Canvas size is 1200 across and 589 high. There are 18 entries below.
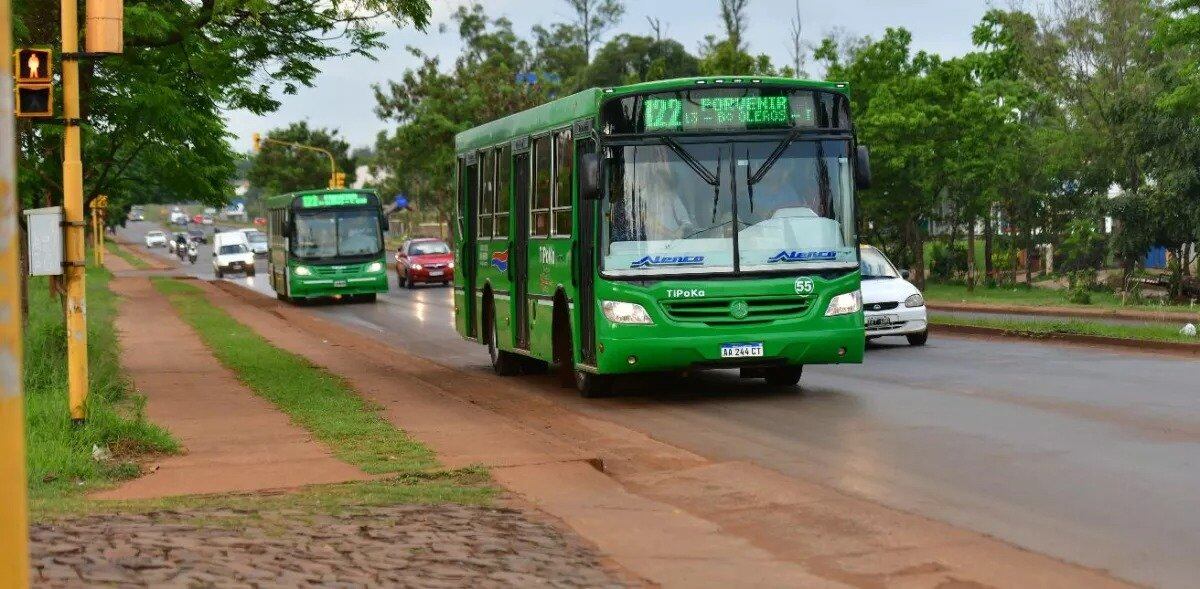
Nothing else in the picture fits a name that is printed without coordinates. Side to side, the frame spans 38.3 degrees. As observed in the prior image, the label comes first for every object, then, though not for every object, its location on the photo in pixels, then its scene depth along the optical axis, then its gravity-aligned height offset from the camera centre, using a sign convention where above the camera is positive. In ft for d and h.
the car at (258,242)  359.25 +3.64
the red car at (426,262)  187.21 -0.62
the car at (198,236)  486.59 +6.95
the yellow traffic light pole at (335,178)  229.97 +10.84
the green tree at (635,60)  301.84 +34.34
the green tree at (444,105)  255.91 +22.87
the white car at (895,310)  78.43 -2.81
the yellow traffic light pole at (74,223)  42.45 +0.97
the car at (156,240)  474.90 +5.78
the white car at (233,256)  246.88 +0.50
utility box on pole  41.29 +0.52
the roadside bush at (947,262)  197.47 -1.61
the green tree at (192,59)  60.39 +7.56
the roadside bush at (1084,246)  172.14 -0.03
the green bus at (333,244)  148.05 +1.19
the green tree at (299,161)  364.17 +20.65
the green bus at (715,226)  53.21 +0.81
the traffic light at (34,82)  41.52 +4.38
